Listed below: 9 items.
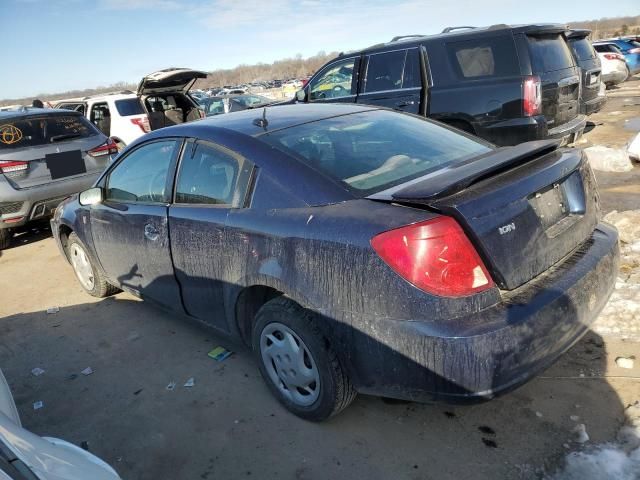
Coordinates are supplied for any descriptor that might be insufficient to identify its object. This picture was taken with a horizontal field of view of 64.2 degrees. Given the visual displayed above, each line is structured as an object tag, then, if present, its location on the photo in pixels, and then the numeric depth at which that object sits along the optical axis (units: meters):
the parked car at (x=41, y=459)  1.36
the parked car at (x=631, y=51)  20.78
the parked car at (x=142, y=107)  10.20
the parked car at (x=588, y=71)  8.09
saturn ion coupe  2.05
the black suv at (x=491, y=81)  5.79
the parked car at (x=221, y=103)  15.39
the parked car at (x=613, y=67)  16.55
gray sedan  6.10
